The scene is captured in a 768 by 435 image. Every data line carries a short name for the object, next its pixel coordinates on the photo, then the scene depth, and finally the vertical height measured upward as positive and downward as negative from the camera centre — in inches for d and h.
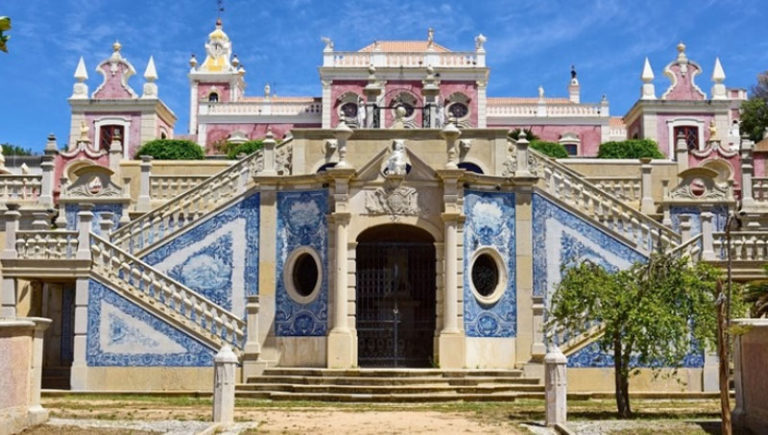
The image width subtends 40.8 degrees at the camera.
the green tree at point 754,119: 2066.9 +400.5
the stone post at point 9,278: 873.5 +31.4
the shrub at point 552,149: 1555.1 +258.7
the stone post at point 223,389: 612.4 -42.8
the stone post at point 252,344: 850.6 -22.3
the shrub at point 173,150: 1620.3 +263.6
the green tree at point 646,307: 637.3 +8.0
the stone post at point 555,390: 613.5 -42.7
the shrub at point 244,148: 1599.7 +268.9
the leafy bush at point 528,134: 1873.4 +346.4
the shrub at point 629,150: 1635.1 +270.2
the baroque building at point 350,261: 855.1 +49.1
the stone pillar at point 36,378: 577.9 -35.2
